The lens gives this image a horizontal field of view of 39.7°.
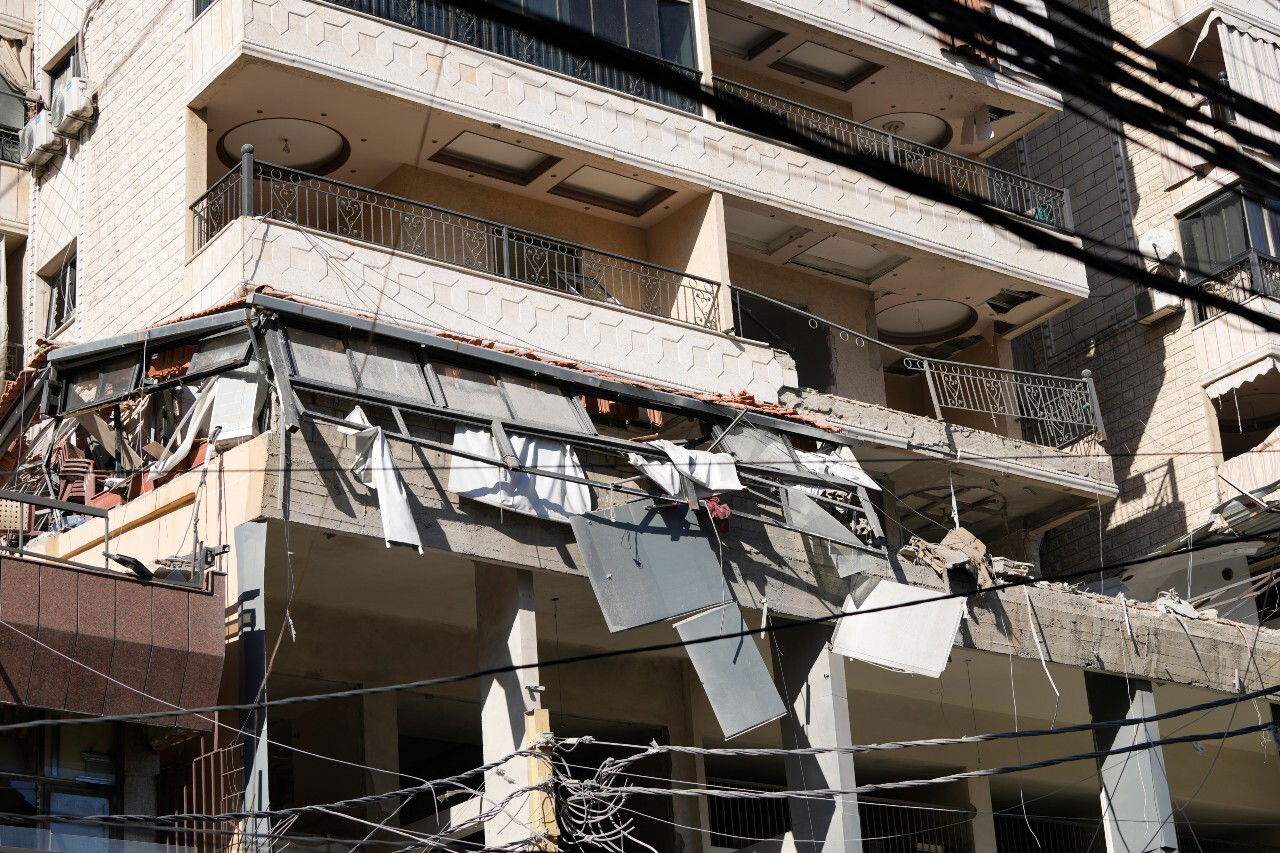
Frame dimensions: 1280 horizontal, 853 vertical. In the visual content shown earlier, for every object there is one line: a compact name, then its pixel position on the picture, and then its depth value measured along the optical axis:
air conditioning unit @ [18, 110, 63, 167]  25.02
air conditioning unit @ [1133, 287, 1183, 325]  28.92
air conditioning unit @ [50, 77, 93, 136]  24.02
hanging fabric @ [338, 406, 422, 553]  16.11
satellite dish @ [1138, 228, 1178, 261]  28.42
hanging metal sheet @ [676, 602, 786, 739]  17.84
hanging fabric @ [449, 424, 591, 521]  17.00
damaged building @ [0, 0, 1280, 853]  15.94
